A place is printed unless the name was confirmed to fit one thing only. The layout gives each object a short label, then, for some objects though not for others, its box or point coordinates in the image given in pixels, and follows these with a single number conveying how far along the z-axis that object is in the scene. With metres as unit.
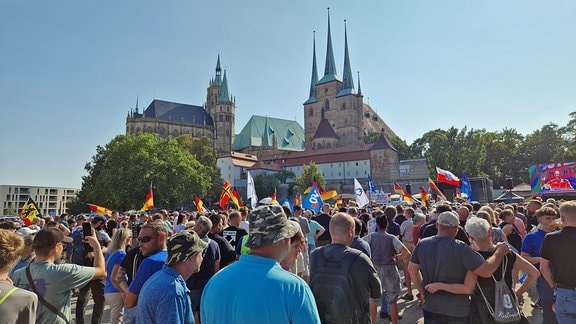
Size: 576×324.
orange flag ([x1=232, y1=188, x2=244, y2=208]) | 17.66
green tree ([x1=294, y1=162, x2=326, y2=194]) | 67.88
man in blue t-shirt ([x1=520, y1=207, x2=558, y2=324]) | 5.11
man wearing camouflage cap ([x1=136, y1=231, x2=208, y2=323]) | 2.86
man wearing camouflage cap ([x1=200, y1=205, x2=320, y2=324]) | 1.98
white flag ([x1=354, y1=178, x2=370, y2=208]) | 18.20
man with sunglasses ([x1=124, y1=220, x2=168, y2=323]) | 3.85
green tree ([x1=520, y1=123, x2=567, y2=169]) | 66.88
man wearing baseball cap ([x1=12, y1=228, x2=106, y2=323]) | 3.55
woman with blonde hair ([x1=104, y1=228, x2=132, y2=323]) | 5.38
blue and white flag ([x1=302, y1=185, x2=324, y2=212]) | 17.70
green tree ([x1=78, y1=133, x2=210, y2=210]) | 48.50
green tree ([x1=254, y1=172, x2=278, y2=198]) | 75.25
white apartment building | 130.00
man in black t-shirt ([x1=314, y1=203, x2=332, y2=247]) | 9.72
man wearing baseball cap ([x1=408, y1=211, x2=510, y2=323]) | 4.07
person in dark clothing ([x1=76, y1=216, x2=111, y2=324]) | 6.73
